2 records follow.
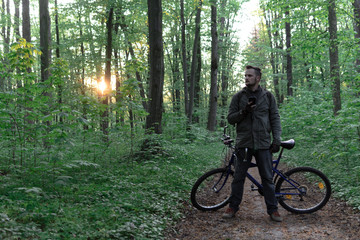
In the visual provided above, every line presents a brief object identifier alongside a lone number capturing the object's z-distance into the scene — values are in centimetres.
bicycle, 454
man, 423
